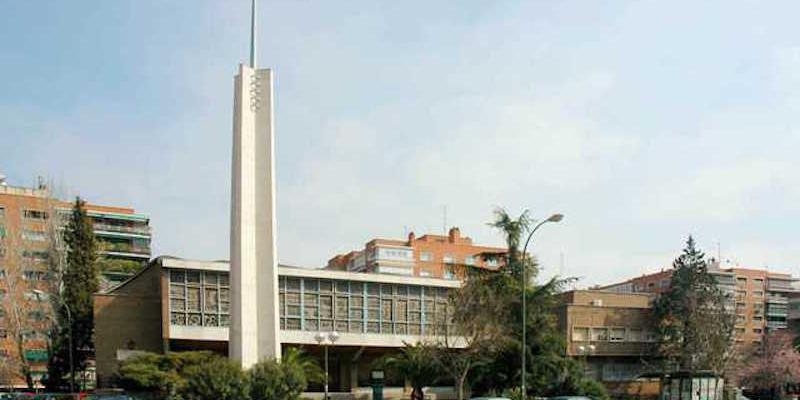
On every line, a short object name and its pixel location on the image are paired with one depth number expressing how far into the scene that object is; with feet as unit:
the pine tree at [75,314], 177.47
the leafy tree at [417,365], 137.90
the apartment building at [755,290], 355.77
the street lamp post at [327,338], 118.73
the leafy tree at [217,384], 99.81
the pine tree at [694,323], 194.29
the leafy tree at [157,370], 125.29
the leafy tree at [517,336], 139.64
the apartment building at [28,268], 188.75
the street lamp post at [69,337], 166.78
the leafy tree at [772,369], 219.41
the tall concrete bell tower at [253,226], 111.04
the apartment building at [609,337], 191.11
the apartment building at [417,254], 335.47
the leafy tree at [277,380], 101.50
